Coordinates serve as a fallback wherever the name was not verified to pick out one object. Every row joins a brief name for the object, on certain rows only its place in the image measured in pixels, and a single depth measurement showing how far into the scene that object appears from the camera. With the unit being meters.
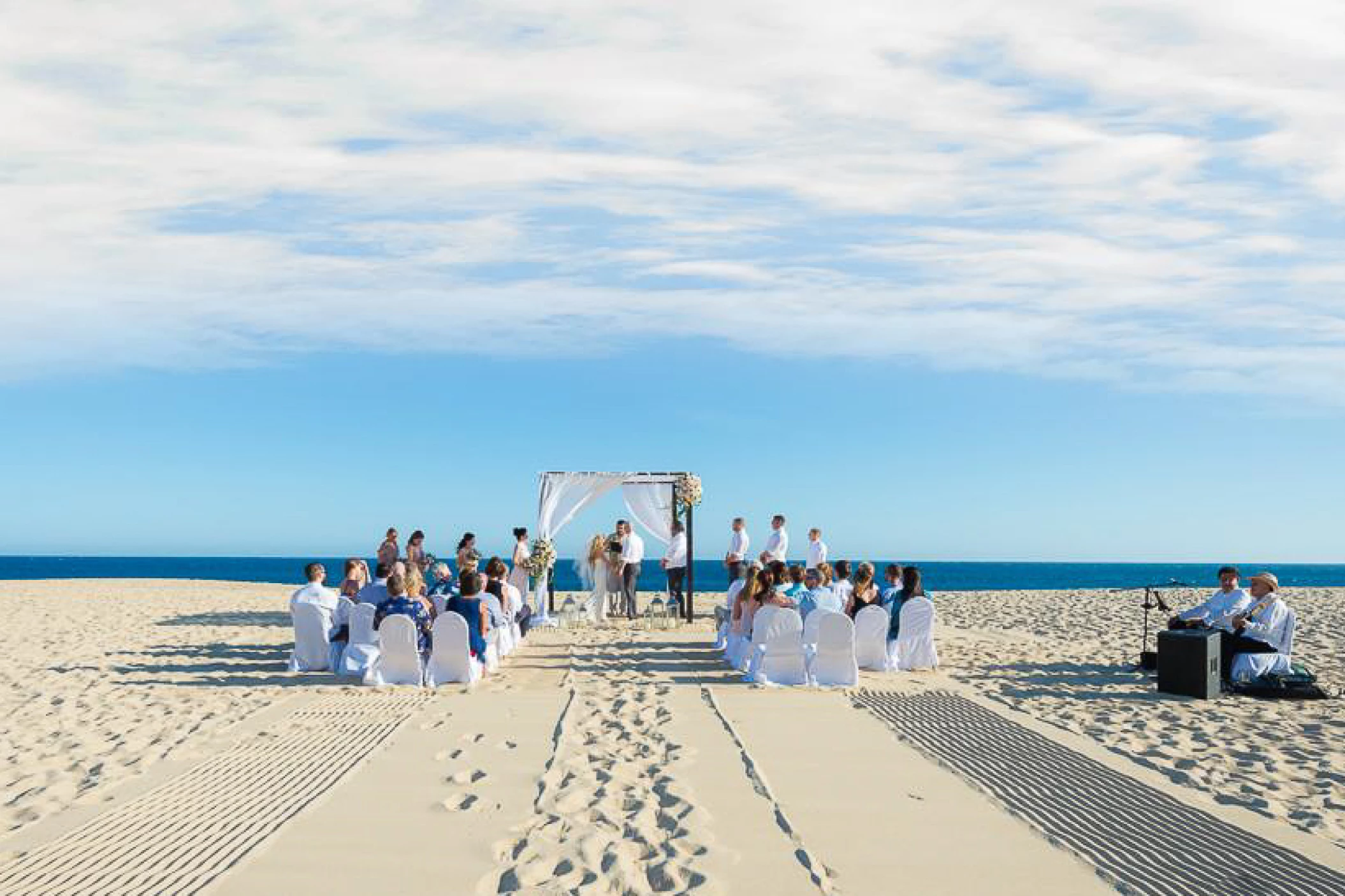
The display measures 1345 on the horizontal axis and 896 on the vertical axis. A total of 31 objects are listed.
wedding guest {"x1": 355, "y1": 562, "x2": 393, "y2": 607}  11.13
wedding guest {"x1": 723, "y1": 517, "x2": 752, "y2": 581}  17.33
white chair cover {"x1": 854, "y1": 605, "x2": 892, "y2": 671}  11.10
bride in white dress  17.34
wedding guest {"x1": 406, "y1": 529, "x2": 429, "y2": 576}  15.12
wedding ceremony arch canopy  18.48
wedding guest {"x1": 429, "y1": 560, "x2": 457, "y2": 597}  13.30
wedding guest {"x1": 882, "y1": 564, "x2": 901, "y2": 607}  11.76
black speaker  9.37
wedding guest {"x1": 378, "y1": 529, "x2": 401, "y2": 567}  15.64
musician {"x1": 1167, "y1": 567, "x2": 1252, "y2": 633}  10.13
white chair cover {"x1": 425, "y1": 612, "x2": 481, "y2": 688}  10.19
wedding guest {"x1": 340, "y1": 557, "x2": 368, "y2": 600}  11.62
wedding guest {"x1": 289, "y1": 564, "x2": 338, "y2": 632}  10.94
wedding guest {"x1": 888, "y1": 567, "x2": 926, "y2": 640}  11.15
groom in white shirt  17.58
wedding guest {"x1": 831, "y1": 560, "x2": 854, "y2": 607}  12.44
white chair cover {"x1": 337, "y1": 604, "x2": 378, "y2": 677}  10.42
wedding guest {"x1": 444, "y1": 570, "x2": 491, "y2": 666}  10.41
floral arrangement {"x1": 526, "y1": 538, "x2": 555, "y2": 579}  16.95
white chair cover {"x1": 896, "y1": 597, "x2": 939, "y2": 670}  11.35
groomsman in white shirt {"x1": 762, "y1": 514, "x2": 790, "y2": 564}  16.95
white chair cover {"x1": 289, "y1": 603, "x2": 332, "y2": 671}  10.98
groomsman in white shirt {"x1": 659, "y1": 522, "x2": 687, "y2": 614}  17.72
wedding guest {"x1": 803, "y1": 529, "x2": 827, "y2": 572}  17.36
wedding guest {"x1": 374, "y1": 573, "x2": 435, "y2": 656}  10.34
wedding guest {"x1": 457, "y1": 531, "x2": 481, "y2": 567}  15.00
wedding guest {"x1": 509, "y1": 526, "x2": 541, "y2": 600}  16.61
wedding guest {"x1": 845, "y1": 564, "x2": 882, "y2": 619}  11.11
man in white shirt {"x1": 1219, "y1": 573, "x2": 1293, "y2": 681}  9.77
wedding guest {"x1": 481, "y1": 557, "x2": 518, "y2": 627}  12.40
